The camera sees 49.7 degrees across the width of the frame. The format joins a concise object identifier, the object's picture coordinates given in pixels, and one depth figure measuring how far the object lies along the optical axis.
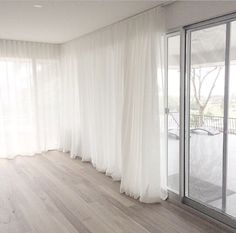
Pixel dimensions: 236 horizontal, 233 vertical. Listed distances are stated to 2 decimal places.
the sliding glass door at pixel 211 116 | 2.80
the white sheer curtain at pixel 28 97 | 5.56
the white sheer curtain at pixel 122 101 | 3.41
